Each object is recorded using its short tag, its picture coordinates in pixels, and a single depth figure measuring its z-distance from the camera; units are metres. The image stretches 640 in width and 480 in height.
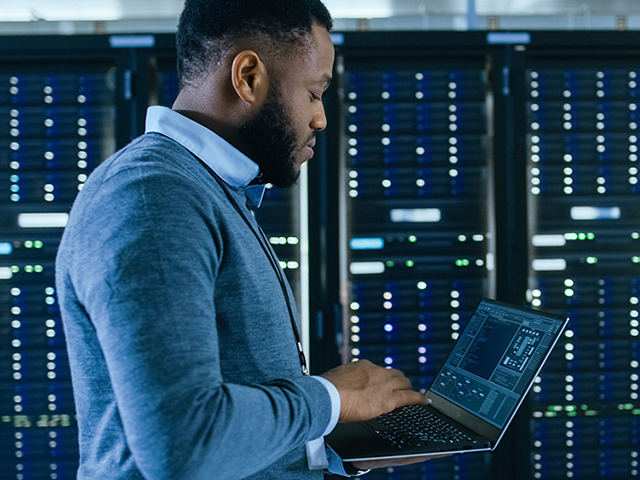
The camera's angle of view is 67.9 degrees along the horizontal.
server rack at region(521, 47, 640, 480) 1.88
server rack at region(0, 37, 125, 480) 1.81
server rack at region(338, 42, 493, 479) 1.88
